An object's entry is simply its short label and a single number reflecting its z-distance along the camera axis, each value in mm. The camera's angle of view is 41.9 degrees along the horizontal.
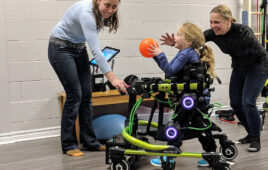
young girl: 2311
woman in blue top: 2336
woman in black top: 2682
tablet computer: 3242
